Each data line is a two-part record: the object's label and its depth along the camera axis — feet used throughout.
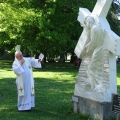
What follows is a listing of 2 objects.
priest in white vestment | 30.91
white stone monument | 26.09
